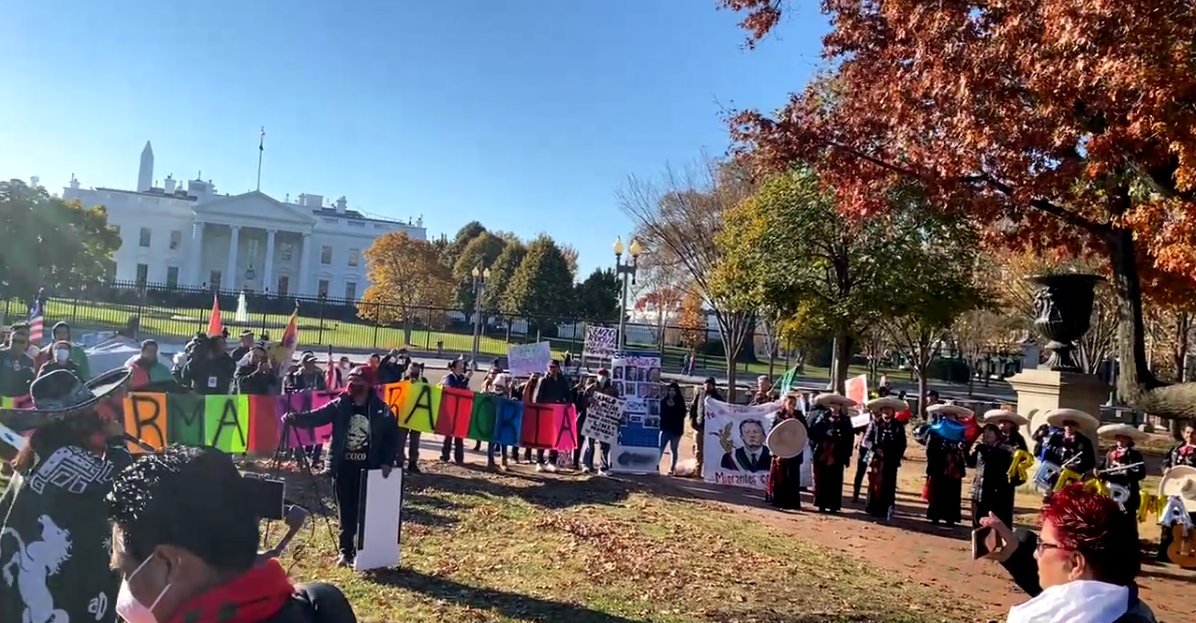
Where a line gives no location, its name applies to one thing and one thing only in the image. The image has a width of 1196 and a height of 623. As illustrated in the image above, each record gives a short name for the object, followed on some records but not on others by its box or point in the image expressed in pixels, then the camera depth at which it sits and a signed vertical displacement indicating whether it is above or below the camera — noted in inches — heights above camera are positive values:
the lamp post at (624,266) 884.6 +75.9
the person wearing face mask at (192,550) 87.4 -23.7
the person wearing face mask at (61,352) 425.1 -27.2
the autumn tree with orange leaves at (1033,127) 277.0 +91.6
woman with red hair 103.4 -22.3
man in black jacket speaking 319.0 -39.0
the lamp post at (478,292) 1323.8 +56.8
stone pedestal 609.0 -12.1
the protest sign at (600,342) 967.0 -4.4
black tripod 356.5 -70.0
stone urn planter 587.8 +43.6
